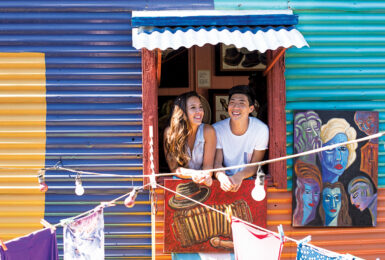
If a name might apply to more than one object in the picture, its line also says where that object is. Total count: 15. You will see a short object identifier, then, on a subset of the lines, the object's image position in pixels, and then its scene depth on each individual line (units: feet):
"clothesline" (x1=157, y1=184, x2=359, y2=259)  14.03
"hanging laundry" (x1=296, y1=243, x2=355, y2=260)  10.12
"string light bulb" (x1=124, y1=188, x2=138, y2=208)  12.66
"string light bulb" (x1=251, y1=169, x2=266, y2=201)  12.15
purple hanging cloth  11.35
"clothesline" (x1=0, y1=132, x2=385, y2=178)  15.01
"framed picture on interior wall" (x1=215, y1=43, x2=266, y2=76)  19.21
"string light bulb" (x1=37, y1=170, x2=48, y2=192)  13.98
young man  14.99
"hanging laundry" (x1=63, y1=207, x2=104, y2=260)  13.08
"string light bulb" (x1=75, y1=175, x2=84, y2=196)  13.81
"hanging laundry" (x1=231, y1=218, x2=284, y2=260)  11.50
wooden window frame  15.31
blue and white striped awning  12.96
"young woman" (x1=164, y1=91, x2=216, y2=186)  14.69
